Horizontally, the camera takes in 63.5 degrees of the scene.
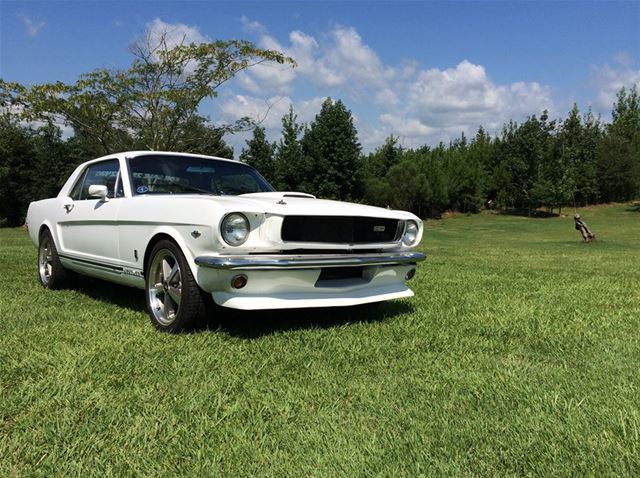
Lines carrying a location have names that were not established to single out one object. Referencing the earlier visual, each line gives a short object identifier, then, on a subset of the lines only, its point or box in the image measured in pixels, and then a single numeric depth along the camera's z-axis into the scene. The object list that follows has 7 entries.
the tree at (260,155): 41.56
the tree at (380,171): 41.16
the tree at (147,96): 18.91
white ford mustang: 3.56
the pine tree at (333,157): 41.16
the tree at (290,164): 41.56
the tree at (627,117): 57.53
